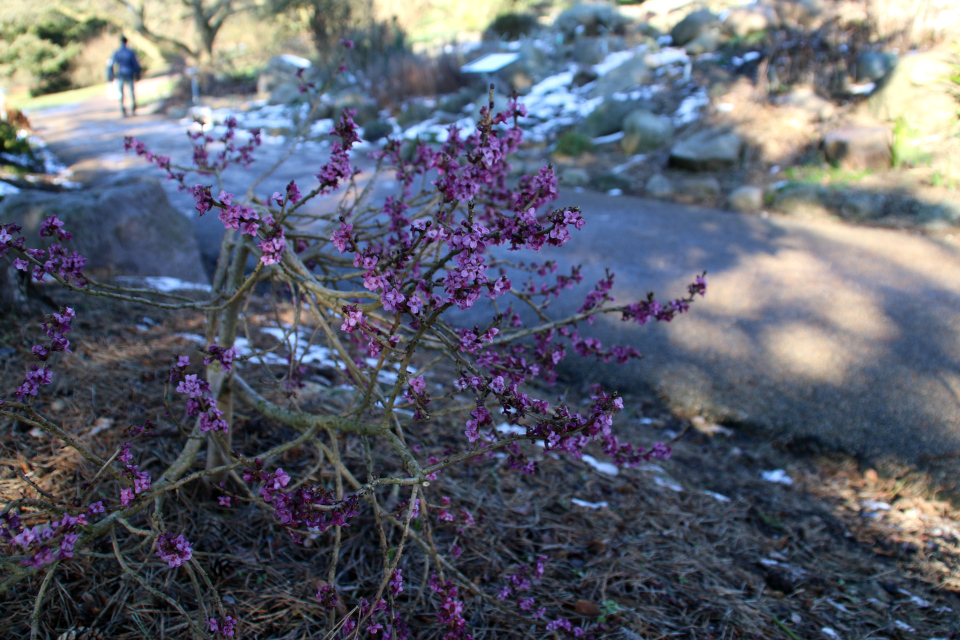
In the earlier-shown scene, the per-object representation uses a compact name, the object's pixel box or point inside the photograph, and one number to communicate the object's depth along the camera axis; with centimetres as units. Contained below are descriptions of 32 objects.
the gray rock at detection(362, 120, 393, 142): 1187
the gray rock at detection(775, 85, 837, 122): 874
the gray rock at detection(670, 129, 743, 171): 810
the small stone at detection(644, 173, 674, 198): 774
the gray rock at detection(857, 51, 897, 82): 962
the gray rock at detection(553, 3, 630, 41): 1716
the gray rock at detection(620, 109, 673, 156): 922
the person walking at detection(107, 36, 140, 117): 1678
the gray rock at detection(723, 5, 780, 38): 1278
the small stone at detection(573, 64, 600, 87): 1346
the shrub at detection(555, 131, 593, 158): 943
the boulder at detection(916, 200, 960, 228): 600
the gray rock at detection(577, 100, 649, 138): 1033
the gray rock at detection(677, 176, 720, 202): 751
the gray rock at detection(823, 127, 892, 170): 727
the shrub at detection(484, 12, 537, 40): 2042
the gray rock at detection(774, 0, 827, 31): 1237
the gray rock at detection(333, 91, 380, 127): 1356
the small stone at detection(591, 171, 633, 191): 811
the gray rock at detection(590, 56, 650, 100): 1188
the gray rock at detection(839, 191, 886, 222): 648
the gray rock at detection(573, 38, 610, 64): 1455
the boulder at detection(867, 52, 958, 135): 764
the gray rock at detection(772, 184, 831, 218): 678
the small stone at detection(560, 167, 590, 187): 830
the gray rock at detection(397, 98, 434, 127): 1284
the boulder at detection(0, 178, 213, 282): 396
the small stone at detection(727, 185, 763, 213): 709
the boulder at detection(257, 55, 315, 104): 1937
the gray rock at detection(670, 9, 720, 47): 1384
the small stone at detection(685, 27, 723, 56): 1277
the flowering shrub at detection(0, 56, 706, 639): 131
